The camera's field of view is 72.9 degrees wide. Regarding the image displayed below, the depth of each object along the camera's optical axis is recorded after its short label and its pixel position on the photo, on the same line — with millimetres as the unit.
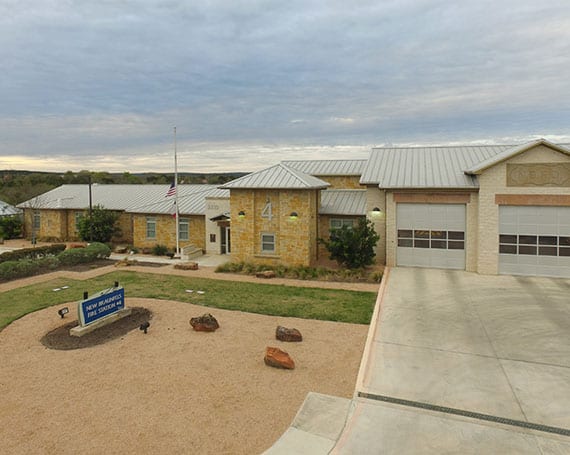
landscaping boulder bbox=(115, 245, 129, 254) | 26750
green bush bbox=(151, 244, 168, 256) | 25875
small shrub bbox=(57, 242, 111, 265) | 21844
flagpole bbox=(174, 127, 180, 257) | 24656
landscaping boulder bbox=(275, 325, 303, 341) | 10617
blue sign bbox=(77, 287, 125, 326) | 11220
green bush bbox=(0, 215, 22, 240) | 33250
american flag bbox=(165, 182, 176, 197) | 24578
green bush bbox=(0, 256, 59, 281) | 18391
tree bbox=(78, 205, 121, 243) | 28891
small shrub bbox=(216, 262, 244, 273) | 20344
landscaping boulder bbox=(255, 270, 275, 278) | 18969
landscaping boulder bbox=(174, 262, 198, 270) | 20906
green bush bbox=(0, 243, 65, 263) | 21191
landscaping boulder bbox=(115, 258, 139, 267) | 22080
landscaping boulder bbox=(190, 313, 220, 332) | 11336
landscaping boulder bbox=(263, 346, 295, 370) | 8969
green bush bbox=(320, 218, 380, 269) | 18641
